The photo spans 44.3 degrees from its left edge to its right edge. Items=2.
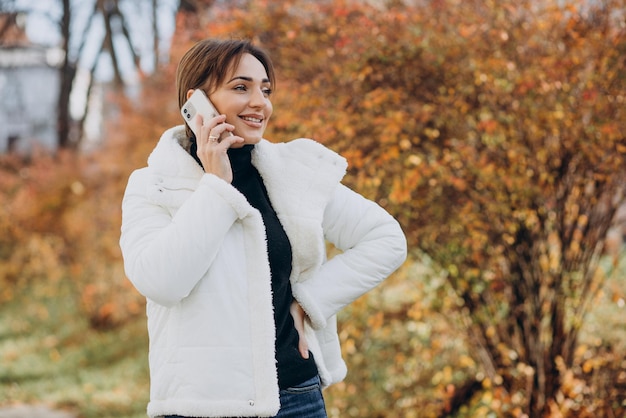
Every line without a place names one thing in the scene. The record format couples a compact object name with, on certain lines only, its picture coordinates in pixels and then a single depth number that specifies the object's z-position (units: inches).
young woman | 80.6
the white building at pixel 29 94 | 577.0
